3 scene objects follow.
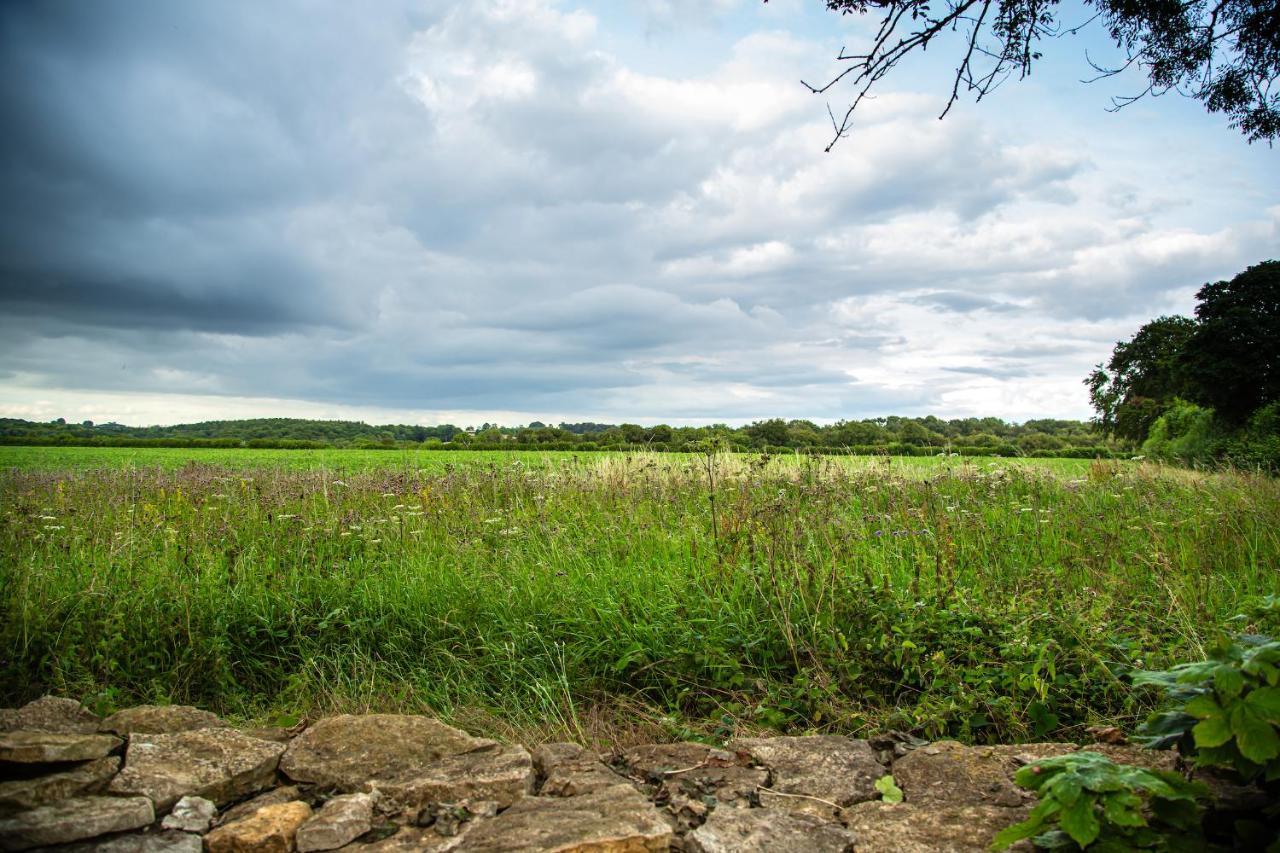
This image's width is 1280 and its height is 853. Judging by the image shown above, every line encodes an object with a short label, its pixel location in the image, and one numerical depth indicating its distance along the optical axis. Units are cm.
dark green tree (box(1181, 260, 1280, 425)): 1778
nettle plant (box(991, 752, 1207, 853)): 192
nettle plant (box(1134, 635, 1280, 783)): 194
